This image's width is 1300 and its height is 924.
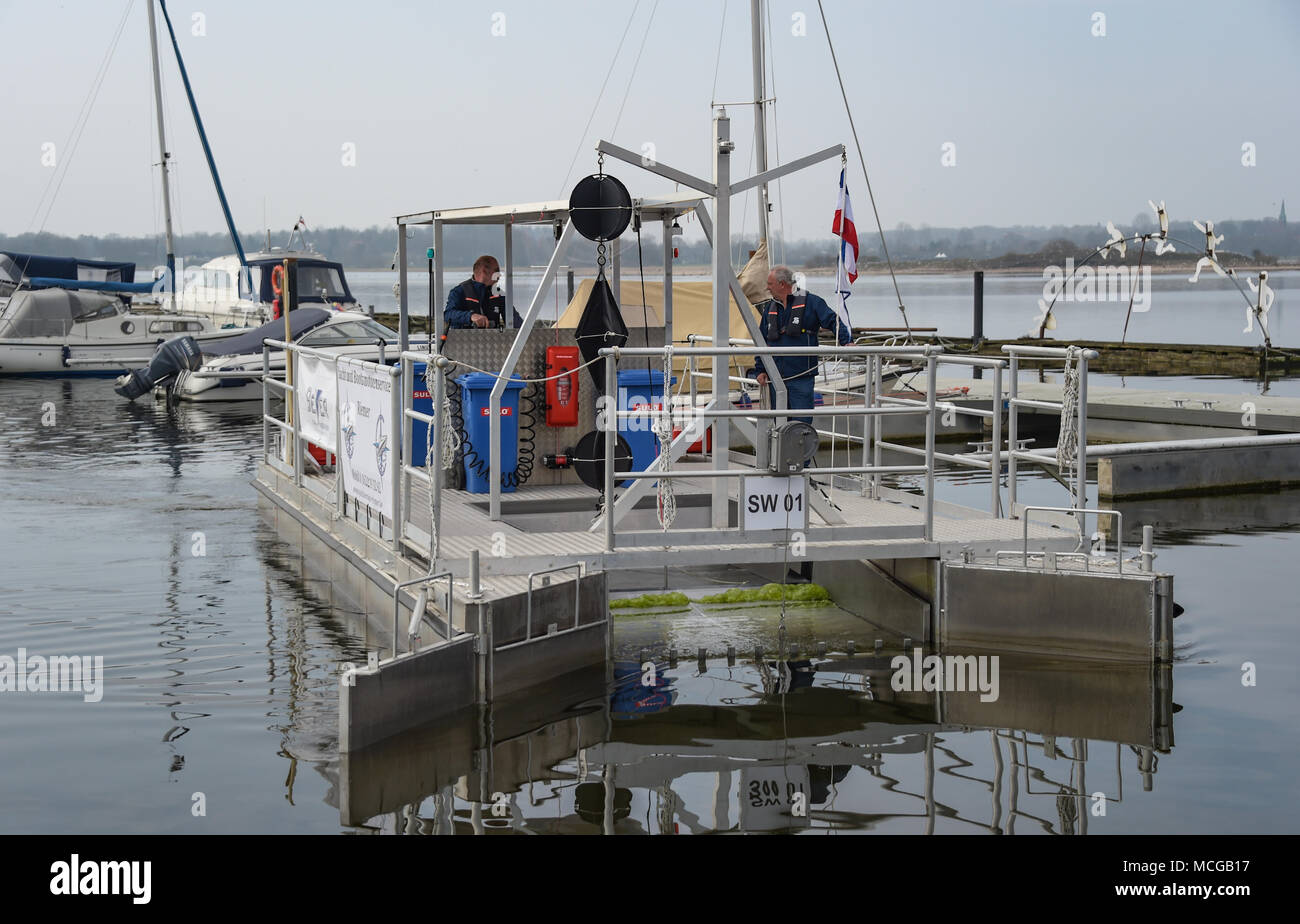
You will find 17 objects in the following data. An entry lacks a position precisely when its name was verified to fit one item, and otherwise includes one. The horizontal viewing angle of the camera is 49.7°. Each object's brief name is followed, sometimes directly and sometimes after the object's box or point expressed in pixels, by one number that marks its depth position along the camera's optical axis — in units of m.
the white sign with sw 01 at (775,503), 9.02
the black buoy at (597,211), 9.34
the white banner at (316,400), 11.49
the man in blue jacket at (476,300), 11.66
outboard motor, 29.62
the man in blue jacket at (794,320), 10.89
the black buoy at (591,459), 10.19
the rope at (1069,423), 9.66
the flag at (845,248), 10.66
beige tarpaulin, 19.11
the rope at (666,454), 8.70
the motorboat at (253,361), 29.03
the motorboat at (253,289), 40.78
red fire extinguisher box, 11.19
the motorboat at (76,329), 36.84
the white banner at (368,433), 9.37
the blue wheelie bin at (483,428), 10.85
